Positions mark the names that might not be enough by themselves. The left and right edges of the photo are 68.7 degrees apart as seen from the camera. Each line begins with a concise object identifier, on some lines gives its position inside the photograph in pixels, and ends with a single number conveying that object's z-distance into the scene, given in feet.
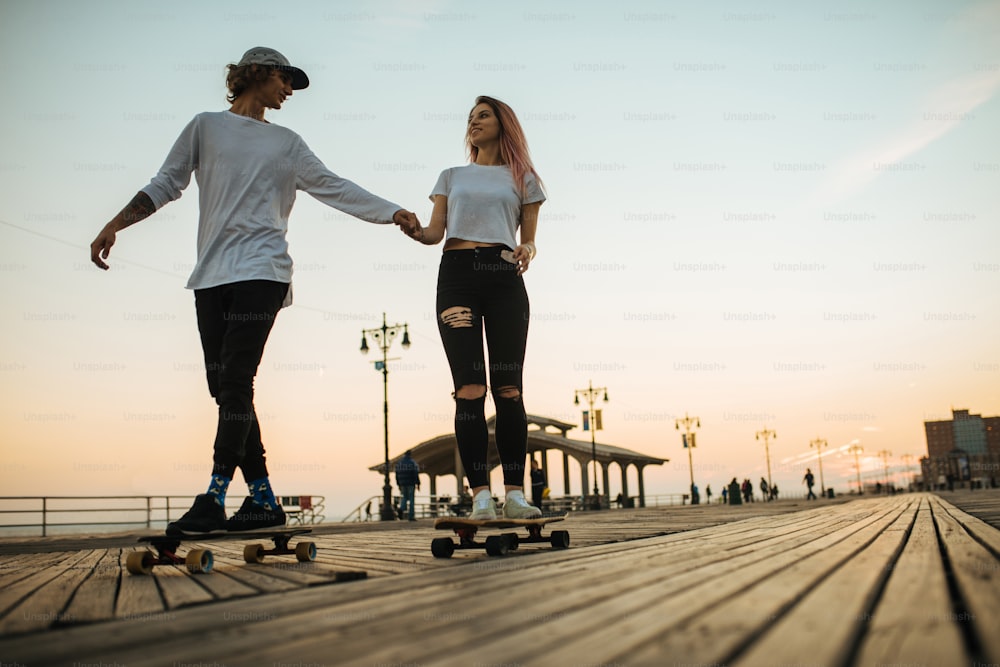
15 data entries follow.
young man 10.14
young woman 11.85
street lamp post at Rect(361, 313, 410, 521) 71.26
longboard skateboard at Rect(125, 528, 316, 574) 8.38
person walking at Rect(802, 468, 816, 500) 140.17
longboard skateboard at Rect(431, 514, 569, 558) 9.43
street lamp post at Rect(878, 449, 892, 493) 304.71
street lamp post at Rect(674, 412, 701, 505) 160.56
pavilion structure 112.06
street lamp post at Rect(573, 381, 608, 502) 115.75
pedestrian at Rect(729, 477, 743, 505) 104.82
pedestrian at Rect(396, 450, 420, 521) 62.80
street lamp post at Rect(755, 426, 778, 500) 208.65
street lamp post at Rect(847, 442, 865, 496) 257.96
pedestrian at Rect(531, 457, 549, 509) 68.30
